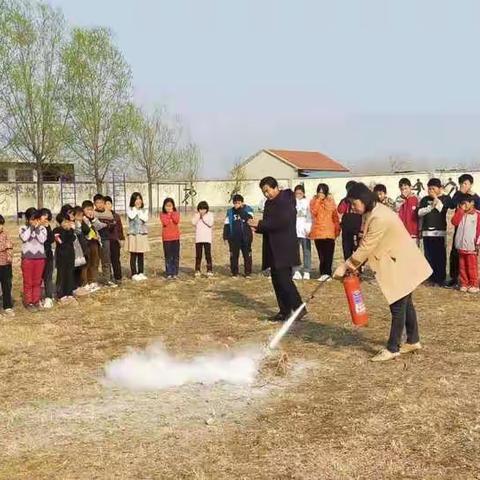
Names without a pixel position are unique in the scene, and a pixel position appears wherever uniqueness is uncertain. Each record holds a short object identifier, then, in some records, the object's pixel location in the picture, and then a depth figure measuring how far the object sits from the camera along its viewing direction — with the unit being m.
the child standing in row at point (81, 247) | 9.80
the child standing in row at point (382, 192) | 9.50
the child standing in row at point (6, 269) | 8.43
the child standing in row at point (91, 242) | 10.10
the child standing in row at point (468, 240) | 9.19
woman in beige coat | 5.64
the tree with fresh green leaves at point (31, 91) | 27.17
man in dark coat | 7.29
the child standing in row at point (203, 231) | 11.80
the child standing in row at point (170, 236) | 11.57
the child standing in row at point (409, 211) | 9.98
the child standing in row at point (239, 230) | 11.41
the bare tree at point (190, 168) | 45.30
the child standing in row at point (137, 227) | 11.19
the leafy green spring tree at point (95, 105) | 29.89
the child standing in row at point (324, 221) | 10.42
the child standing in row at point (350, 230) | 9.84
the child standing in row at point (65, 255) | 9.23
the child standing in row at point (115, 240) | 10.71
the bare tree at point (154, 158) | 43.38
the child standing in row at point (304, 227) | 10.91
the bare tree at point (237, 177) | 47.16
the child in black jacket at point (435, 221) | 9.71
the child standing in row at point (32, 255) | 8.78
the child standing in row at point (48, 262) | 8.93
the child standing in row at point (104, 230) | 10.59
